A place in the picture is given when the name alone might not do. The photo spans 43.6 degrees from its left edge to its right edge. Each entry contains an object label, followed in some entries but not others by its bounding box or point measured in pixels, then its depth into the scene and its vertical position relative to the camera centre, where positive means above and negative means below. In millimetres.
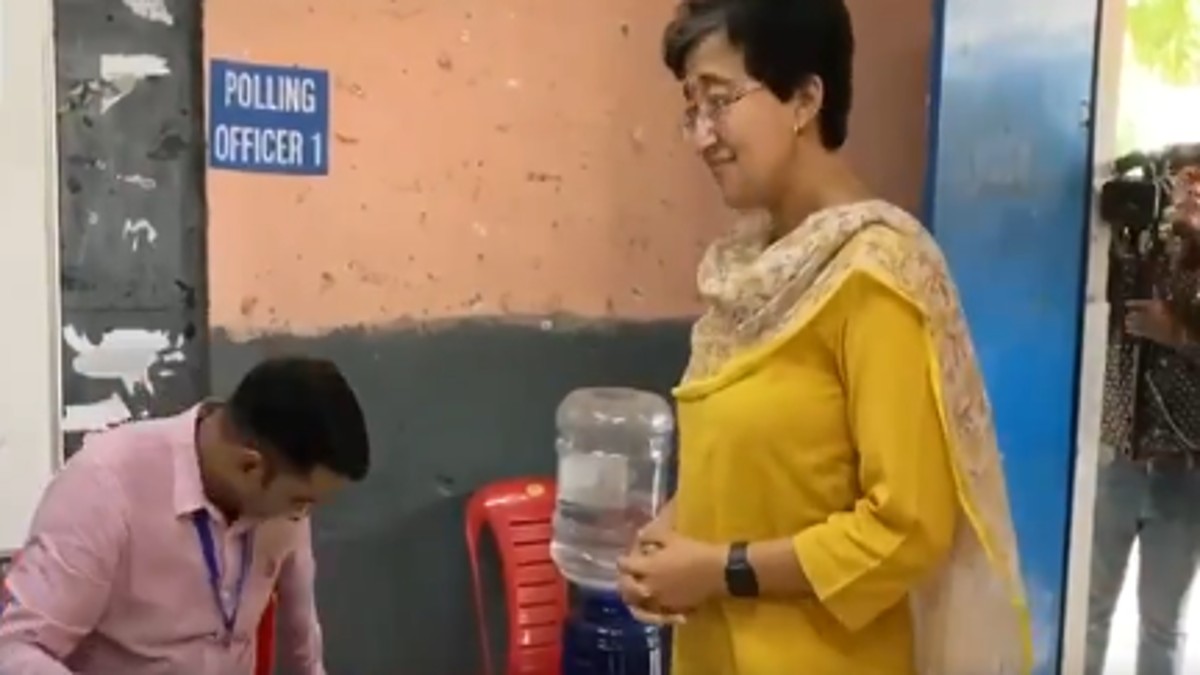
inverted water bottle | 2701 -535
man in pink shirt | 1612 -342
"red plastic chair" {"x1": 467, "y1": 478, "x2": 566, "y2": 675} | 2711 -636
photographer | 2965 -343
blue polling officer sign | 2371 +159
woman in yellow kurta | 1334 -180
